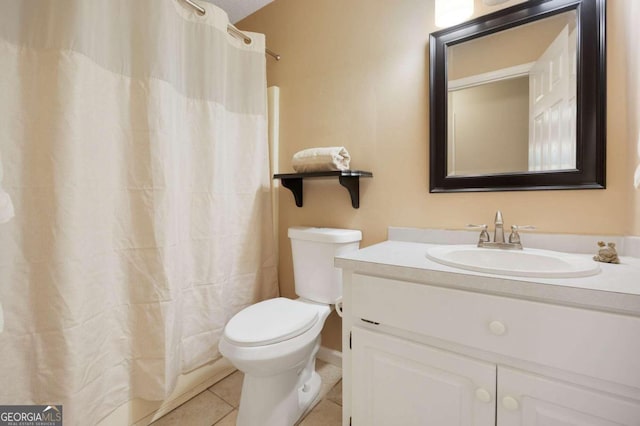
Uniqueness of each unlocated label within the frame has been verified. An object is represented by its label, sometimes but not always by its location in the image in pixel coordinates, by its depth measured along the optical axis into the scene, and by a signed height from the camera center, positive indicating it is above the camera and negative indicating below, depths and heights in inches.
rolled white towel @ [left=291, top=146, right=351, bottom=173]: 56.3 +9.2
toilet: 42.7 -20.8
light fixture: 47.0 +32.6
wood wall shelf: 55.2 +5.6
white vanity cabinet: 24.9 -16.8
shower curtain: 37.5 +2.0
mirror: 39.8 +16.3
